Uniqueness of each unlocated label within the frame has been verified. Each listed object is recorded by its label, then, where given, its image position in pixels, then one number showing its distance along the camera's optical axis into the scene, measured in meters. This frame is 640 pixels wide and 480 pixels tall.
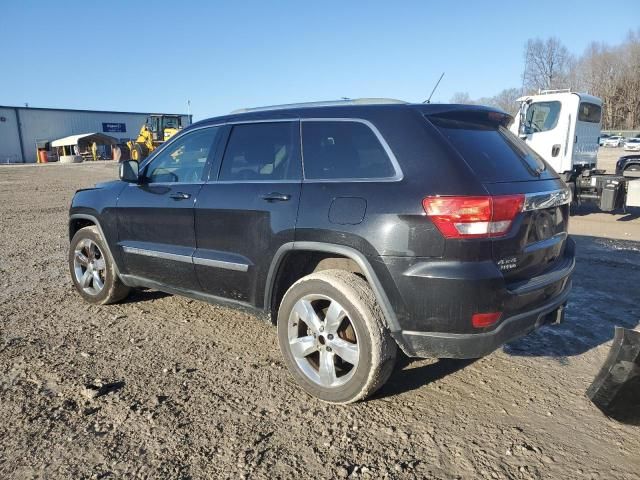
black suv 2.63
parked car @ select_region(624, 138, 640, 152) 36.16
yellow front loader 32.75
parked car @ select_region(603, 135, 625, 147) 44.31
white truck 10.53
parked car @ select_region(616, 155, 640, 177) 10.90
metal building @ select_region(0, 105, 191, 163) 56.91
